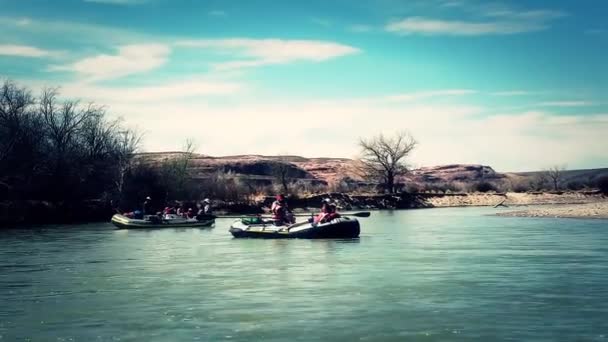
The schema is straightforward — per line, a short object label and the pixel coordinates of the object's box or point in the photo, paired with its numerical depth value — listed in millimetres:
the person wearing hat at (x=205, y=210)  49228
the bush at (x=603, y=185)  90119
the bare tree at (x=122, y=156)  67938
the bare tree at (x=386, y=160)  93812
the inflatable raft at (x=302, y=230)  35031
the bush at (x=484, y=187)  101812
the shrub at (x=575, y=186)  103538
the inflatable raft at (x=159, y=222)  48000
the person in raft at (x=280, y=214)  37812
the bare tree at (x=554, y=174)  127500
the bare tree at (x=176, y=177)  71188
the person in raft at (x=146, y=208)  51069
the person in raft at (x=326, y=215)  35406
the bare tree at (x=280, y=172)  93250
